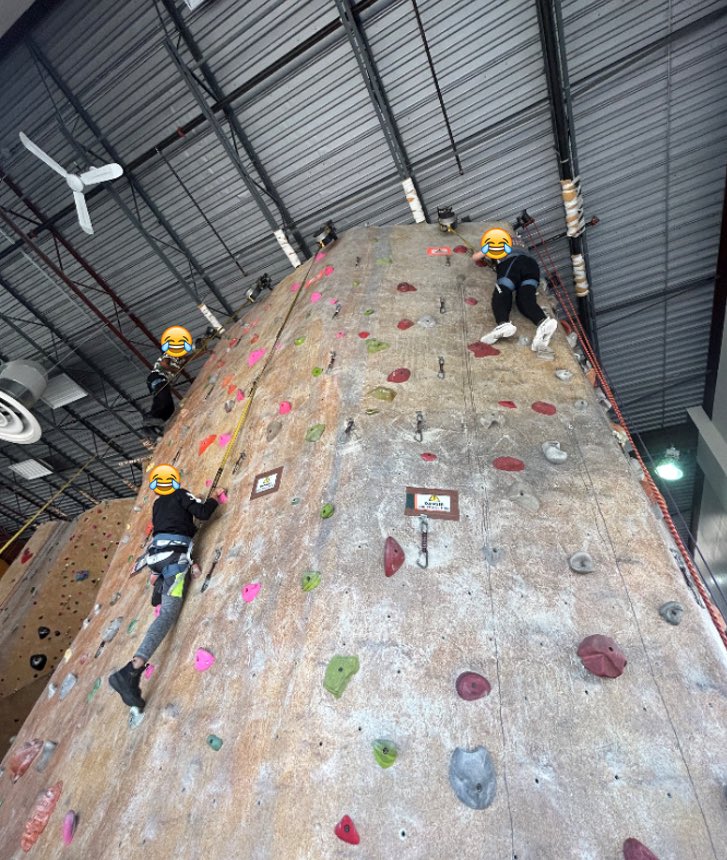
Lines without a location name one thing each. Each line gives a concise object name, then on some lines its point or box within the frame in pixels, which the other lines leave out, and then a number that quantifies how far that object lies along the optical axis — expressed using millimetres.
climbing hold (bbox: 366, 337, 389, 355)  4203
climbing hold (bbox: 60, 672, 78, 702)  3572
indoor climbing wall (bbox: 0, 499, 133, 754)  5330
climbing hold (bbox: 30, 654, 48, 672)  5445
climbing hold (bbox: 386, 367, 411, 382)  3887
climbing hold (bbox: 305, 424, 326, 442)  3642
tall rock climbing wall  1807
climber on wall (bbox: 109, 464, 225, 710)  2668
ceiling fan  5812
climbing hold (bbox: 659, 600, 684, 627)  2186
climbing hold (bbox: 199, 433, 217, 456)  4875
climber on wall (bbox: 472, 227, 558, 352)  4008
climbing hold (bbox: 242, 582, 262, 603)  2865
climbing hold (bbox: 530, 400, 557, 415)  3461
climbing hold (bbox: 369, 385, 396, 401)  3736
